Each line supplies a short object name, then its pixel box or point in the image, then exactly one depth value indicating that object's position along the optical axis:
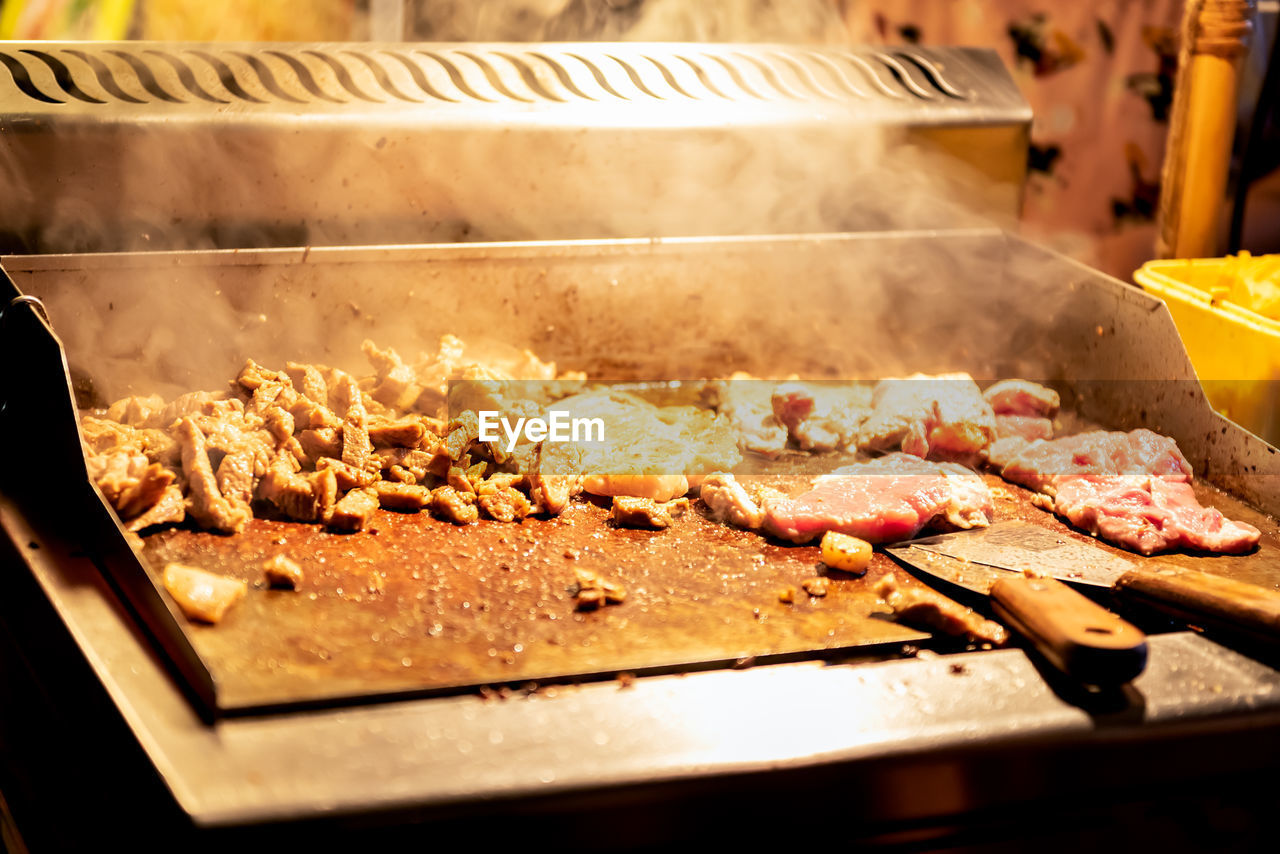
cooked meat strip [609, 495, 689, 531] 1.58
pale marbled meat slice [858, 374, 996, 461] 1.70
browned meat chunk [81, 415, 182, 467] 1.58
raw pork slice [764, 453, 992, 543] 1.55
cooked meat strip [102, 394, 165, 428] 1.64
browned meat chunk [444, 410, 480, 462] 1.64
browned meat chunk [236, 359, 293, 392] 1.65
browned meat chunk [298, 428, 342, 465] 1.62
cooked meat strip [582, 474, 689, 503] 1.61
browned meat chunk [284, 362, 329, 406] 1.66
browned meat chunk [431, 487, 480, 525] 1.57
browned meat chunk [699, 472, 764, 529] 1.58
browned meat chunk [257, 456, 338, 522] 1.55
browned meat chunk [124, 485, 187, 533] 1.51
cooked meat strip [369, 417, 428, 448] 1.63
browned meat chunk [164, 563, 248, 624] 1.42
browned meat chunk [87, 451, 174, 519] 1.50
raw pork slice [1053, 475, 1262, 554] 1.55
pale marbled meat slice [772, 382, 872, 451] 1.73
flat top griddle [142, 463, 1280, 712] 1.39
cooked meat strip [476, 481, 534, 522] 1.58
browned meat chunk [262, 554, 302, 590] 1.46
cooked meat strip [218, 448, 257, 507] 1.55
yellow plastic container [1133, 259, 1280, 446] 1.66
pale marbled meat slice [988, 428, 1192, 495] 1.64
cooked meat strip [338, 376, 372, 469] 1.62
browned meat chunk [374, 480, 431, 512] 1.59
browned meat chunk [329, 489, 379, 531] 1.55
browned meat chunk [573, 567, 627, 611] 1.46
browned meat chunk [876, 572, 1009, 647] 1.43
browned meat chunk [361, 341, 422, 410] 1.69
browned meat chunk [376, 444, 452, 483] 1.62
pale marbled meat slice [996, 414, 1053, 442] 1.74
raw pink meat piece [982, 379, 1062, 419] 1.77
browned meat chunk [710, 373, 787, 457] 1.72
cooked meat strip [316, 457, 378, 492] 1.59
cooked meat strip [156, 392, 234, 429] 1.63
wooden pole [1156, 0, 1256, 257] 1.92
